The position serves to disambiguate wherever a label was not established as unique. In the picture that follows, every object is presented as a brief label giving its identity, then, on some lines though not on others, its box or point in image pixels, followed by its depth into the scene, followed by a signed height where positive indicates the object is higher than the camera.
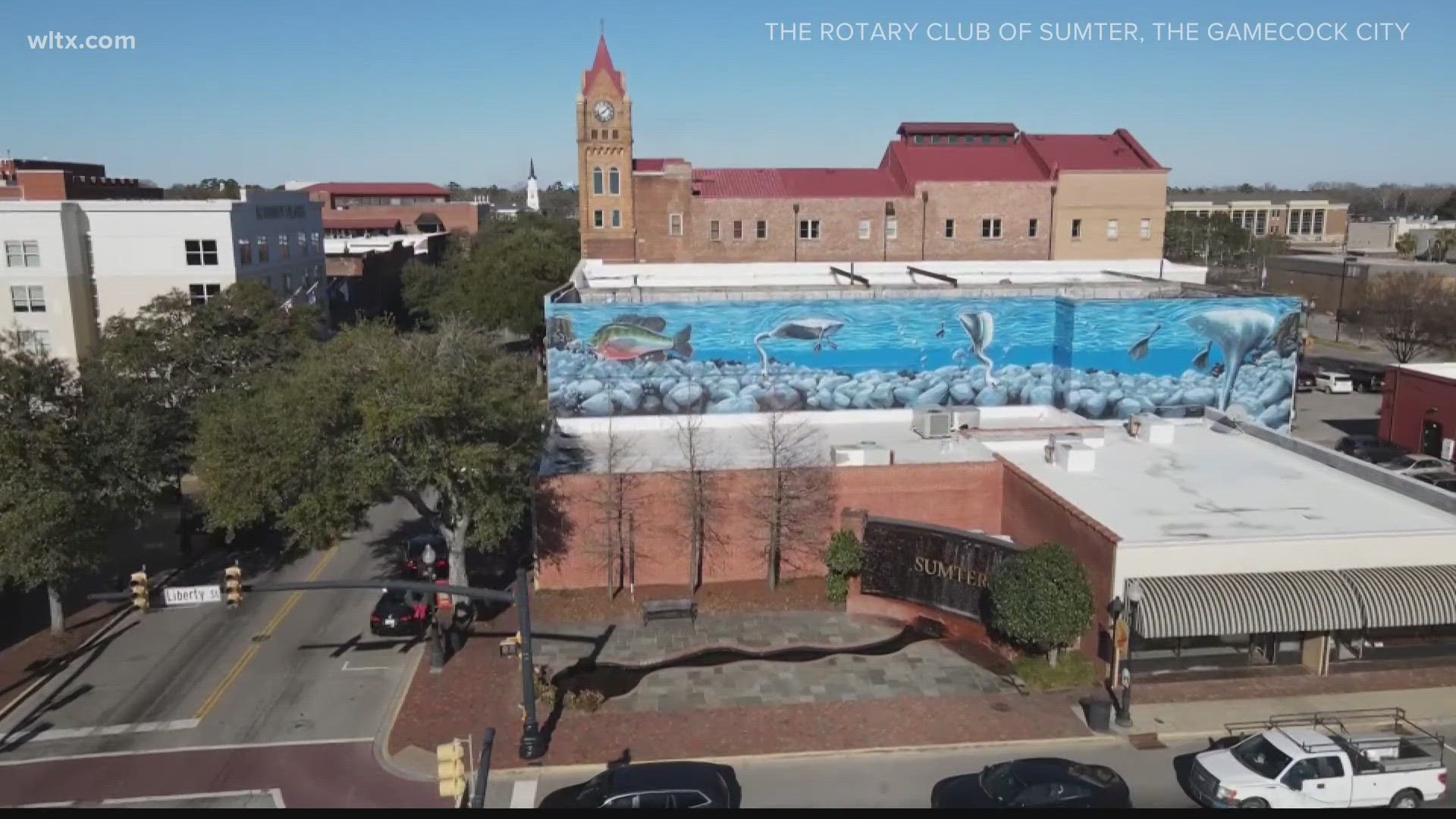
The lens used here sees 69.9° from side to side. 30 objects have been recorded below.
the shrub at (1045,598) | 23.39 -7.86
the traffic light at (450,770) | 16.16 -8.04
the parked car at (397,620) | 27.42 -9.75
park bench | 28.19 -9.71
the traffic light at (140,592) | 18.94 -6.27
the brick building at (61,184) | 63.28 +4.03
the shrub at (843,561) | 28.67 -8.59
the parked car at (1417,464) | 38.72 -8.08
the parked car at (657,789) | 18.06 -9.43
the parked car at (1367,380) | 60.66 -7.62
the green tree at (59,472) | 25.36 -5.89
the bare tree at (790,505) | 29.88 -7.35
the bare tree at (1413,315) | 61.06 -3.95
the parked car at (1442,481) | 37.31 -8.23
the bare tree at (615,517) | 29.62 -7.66
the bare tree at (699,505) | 29.77 -7.35
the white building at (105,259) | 49.38 -0.68
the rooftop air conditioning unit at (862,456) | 30.67 -6.11
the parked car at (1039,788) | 18.06 -9.41
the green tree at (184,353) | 32.06 -3.88
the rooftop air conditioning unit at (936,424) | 34.31 -5.77
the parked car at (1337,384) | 59.84 -7.71
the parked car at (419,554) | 31.73 -9.60
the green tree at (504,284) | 71.25 -2.70
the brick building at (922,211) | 58.81 +1.99
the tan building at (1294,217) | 135.50 +4.02
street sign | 19.62 -6.57
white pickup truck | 18.44 -9.30
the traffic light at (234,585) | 18.59 -6.07
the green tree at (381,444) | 25.28 -4.96
